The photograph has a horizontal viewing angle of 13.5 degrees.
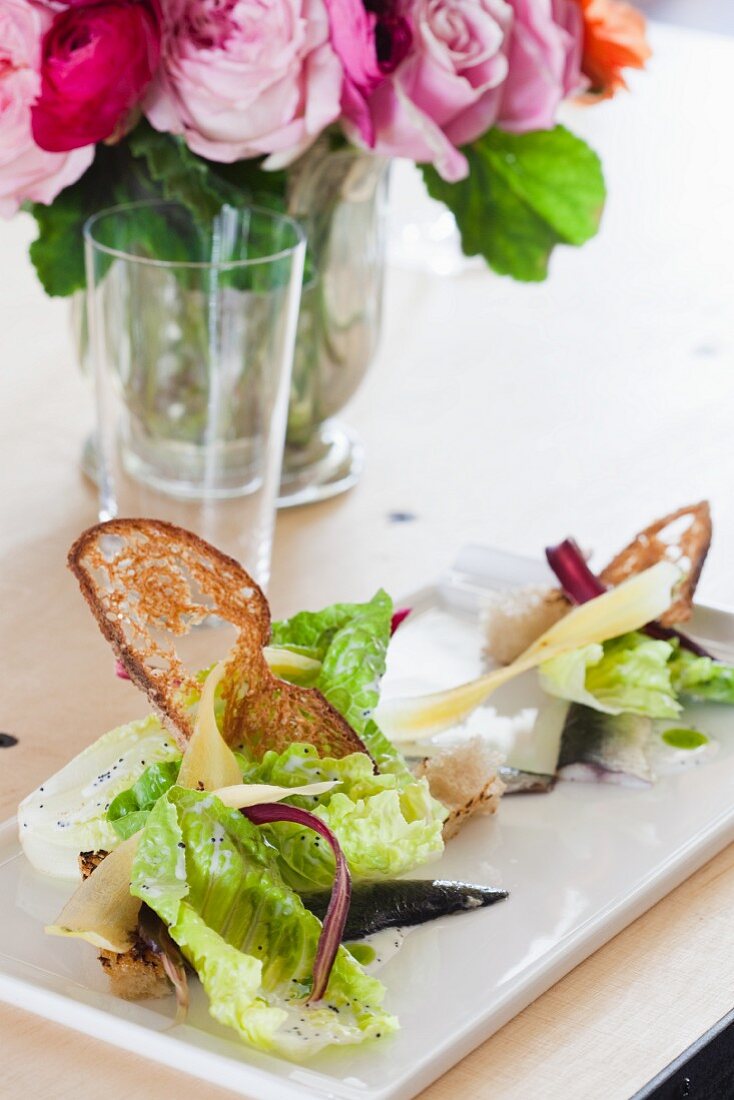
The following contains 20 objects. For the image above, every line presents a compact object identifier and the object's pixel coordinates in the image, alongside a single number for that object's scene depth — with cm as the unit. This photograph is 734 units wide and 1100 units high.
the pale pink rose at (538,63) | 111
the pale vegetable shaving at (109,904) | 88
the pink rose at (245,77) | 105
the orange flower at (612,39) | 116
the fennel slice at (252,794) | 89
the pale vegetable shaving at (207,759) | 91
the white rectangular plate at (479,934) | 86
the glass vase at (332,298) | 115
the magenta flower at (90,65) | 104
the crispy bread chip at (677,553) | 106
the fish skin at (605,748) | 99
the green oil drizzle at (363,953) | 90
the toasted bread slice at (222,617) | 94
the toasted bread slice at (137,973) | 88
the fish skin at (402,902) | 91
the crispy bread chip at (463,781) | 96
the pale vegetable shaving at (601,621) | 102
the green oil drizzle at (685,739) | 102
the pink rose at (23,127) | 104
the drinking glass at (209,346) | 111
